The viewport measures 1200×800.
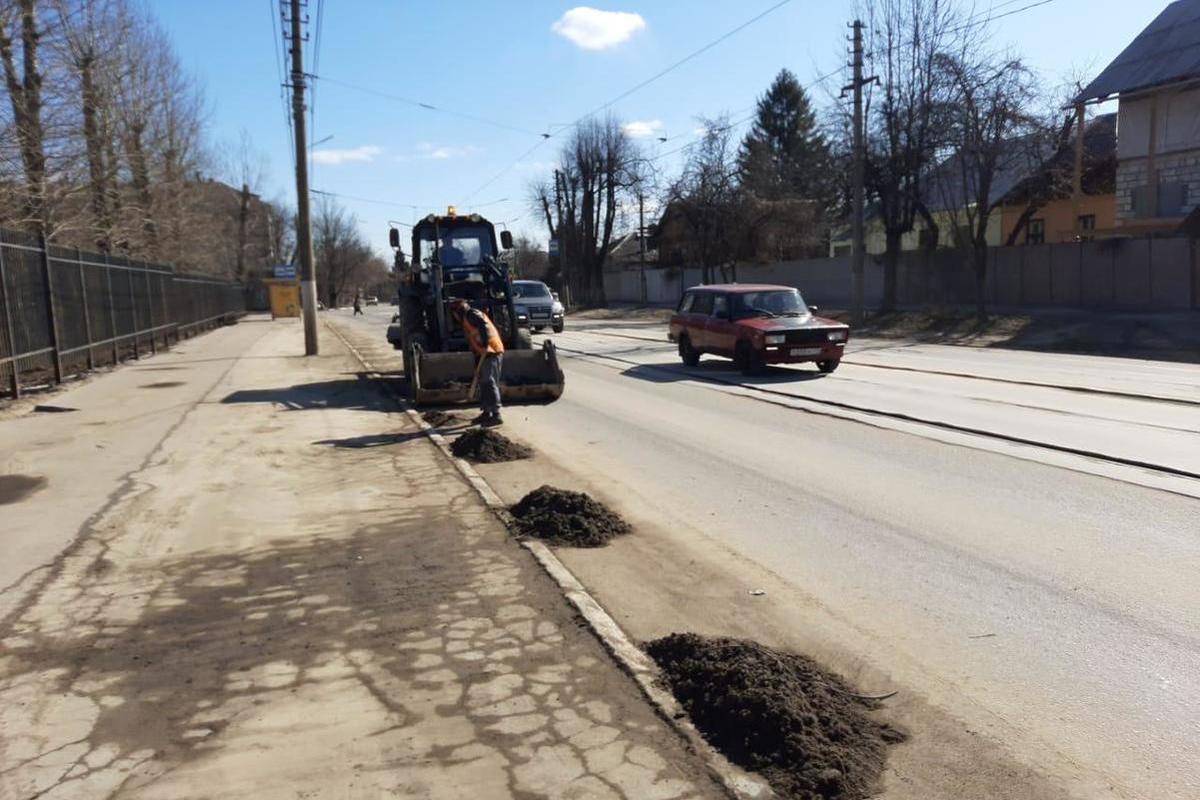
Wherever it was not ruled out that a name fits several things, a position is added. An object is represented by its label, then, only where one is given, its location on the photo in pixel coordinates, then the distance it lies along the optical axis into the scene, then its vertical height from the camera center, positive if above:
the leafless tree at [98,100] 25.73 +6.43
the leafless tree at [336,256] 111.94 +5.84
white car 32.06 -0.40
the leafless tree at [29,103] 20.14 +4.95
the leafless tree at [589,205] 66.12 +6.37
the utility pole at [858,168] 28.12 +3.23
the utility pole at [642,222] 62.03 +4.41
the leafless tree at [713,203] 48.59 +4.23
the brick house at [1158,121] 31.45 +4.81
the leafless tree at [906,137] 31.17 +4.71
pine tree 46.25 +9.00
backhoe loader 14.24 +0.02
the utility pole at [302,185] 22.94 +3.01
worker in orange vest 11.53 -0.71
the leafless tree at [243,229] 74.00 +6.87
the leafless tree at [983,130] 29.28 +4.45
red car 16.64 -0.88
